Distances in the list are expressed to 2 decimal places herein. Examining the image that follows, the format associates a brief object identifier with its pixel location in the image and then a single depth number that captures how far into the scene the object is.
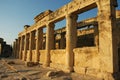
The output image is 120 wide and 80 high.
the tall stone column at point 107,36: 3.27
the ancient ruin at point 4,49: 15.58
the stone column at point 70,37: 4.72
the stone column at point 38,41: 7.38
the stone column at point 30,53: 8.45
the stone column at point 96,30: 6.01
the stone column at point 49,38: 6.22
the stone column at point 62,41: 9.15
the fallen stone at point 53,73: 4.00
